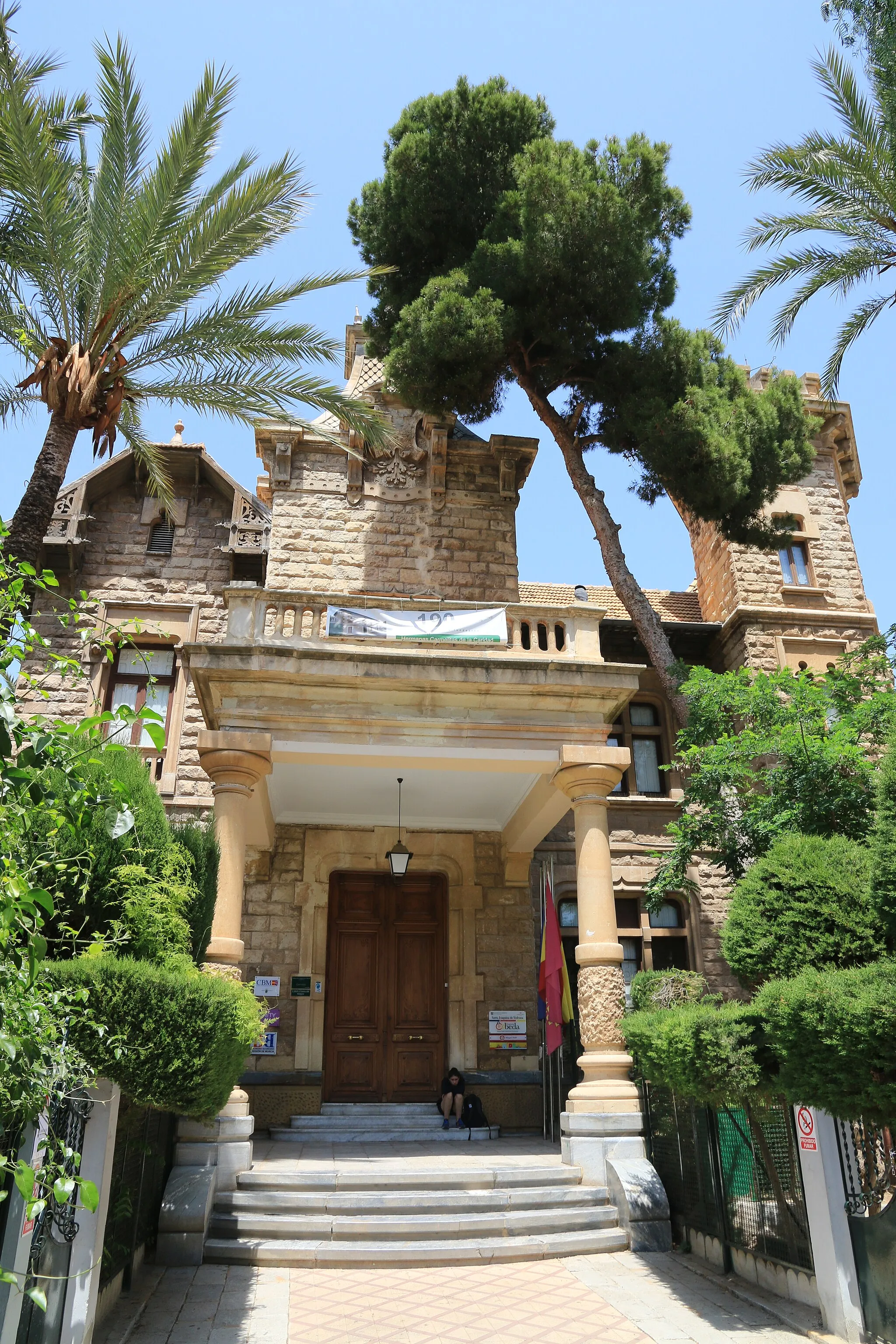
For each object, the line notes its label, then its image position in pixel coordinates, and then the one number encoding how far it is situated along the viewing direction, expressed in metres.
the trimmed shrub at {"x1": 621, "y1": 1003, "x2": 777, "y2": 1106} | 6.10
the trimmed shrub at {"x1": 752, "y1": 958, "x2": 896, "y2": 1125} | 4.76
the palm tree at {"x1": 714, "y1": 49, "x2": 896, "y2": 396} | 11.09
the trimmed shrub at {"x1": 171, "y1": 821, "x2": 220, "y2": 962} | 7.95
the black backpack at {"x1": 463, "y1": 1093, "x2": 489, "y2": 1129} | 11.73
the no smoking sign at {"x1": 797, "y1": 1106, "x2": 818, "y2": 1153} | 6.04
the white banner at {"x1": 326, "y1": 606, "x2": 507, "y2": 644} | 10.74
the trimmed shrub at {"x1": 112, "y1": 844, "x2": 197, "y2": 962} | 6.57
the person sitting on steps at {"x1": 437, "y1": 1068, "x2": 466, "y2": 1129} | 11.97
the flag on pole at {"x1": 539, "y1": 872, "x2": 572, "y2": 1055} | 11.17
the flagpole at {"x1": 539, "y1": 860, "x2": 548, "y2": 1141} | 12.00
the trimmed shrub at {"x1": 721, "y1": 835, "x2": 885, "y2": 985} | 6.41
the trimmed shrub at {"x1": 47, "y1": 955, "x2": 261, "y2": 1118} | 5.03
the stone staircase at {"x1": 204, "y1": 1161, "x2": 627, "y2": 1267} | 7.40
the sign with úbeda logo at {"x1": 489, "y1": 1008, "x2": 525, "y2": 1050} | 12.69
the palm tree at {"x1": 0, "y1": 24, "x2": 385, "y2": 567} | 9.50
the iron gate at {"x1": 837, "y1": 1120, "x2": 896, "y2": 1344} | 5.39
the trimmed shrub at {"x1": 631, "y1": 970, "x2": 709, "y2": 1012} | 9.76
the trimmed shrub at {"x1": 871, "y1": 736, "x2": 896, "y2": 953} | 5.26
